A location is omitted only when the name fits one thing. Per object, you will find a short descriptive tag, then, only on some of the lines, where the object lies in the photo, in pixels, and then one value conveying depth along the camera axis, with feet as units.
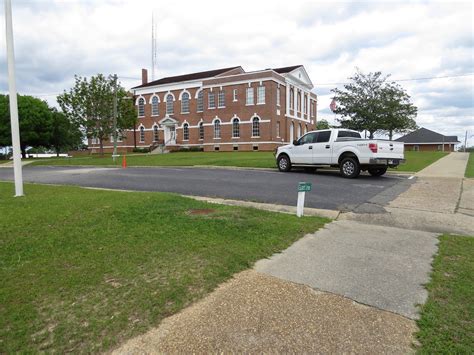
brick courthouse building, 137.39
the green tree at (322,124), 303.89
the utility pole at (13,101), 27.76
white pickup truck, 43.83
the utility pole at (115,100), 106.84
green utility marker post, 24.03
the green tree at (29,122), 157.79
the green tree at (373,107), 118.21
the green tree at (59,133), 182.17
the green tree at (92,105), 118.91
